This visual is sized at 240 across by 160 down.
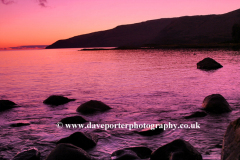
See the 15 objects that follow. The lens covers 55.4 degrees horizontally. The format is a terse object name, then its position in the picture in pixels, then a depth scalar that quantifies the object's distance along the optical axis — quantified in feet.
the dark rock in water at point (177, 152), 19.69
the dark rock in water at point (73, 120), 32.77
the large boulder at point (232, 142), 16.22
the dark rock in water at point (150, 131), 27.82
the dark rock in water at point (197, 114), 34.78
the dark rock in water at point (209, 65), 103.71
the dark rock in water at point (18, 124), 33.04
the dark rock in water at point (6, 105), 42.29
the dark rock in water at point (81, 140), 24.26
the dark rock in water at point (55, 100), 45.75
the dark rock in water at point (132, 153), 21.45
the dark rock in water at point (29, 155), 21.18
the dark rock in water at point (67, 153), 19.88
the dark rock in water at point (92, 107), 38.55
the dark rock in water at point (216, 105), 36.20
